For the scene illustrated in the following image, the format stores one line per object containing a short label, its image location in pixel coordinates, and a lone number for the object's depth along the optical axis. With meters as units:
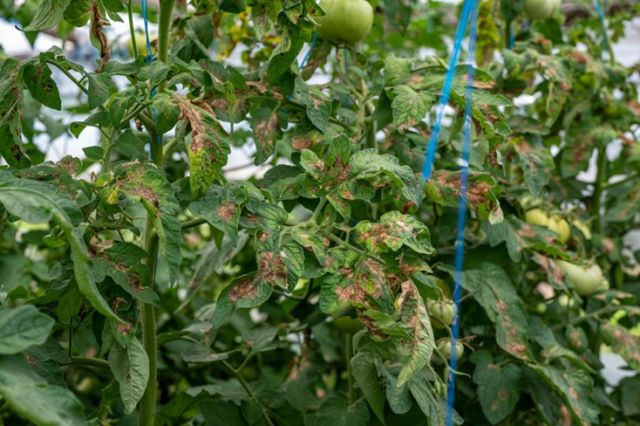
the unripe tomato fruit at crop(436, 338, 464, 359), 1.22
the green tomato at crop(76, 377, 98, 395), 1.97
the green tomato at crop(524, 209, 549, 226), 1.68
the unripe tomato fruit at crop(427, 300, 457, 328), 1.21
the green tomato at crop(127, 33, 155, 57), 1.94
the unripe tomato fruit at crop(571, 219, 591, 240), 1.74
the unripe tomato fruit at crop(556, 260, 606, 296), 1.64
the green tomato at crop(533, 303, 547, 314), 1.71
